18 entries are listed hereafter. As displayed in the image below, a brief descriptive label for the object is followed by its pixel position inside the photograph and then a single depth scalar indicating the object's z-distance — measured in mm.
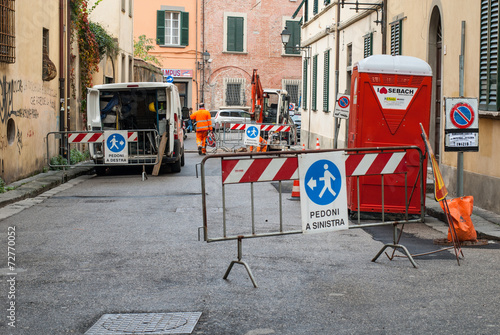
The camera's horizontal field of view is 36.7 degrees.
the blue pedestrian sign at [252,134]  24933
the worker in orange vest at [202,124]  26266
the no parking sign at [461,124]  9859
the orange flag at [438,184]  8062
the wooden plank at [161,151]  18266
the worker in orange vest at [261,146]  26231
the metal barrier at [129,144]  17141
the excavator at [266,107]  31062
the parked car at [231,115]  42281
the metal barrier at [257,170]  6891
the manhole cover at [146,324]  5160
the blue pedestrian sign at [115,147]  17000
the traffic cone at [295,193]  13538
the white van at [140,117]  18422
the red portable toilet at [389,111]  11109
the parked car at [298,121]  41644
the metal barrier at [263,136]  26234
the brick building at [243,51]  48531
